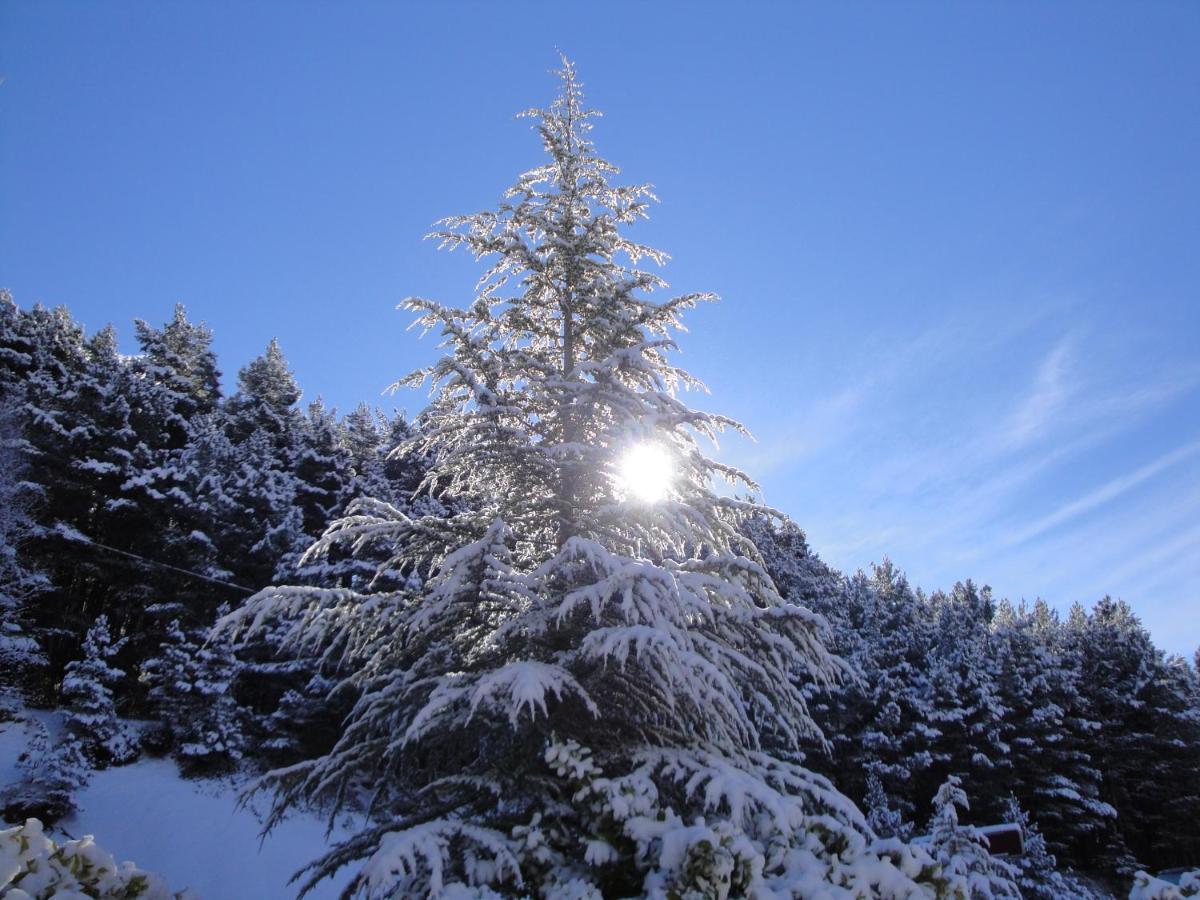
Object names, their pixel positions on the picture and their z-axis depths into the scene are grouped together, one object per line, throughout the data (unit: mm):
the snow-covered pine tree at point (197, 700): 21984
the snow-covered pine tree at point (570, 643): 5695
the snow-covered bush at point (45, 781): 17281
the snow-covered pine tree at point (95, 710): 20580
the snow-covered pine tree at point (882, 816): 25953
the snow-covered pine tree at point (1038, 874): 23094
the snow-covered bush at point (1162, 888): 5070
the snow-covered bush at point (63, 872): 3459
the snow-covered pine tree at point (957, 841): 15055
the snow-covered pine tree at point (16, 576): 21281
